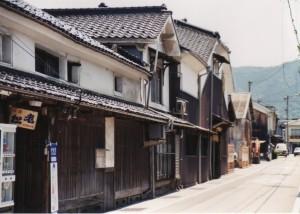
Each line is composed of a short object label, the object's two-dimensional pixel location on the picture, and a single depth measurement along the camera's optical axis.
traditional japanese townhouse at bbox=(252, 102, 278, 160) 85.94
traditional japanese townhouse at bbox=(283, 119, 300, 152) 130.16
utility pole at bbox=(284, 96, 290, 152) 120.25
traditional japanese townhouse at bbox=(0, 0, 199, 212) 12.55
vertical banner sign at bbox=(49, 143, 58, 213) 11.71
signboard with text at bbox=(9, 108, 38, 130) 11.97
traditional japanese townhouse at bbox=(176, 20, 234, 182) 31.49
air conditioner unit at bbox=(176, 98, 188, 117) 29.11
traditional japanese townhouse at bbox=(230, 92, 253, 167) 57.75
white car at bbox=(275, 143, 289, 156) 95.07
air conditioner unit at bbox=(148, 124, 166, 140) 21.62
